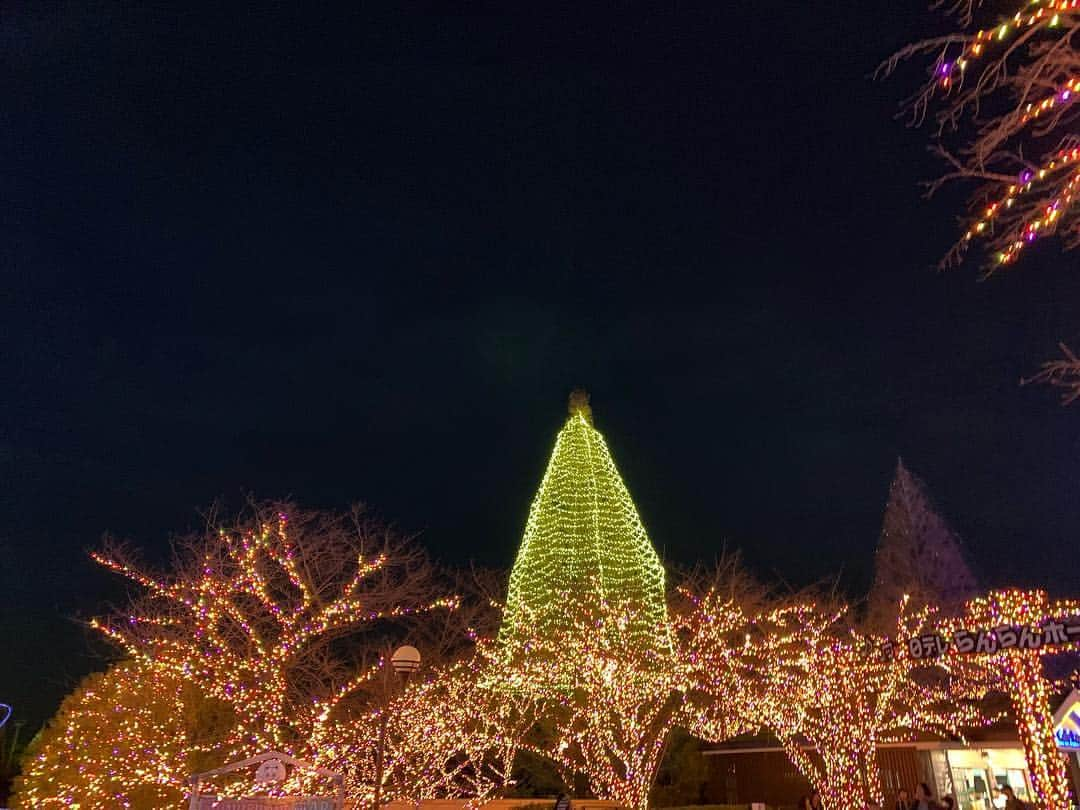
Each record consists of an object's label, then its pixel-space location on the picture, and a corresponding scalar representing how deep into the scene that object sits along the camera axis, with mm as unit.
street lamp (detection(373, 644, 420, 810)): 11351
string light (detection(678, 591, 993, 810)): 15578
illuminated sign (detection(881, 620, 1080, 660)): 9375
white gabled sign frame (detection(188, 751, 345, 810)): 10516
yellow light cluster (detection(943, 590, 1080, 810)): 9820
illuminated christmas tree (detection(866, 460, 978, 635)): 40188
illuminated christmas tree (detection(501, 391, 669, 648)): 22703
